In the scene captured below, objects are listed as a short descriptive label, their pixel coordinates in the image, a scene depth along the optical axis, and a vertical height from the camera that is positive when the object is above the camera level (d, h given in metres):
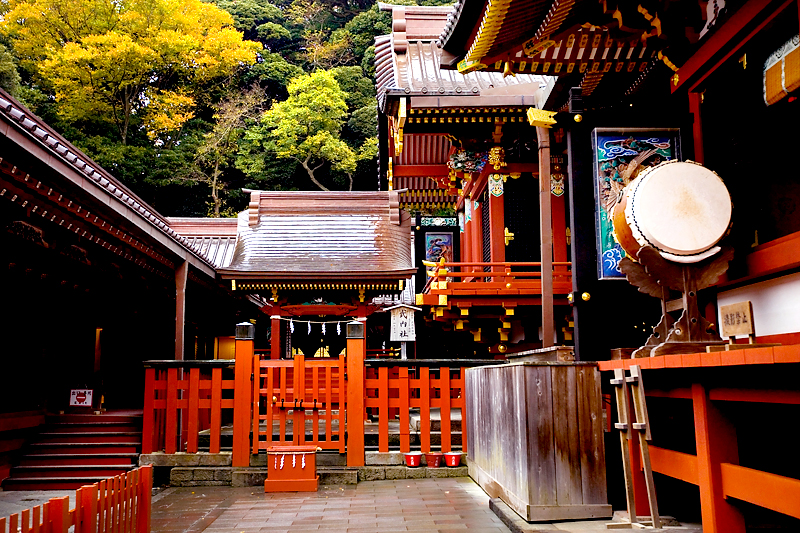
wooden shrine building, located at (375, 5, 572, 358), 11.93 +3.96
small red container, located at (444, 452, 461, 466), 9.31 -1.36
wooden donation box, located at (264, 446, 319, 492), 8.44 -1.36
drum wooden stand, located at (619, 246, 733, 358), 4.55 +0.48
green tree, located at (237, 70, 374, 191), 32.31 +11.58
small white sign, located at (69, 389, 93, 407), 12.30 -0.57
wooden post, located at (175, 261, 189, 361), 11.66 +1.09
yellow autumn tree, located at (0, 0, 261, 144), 28.81 +14.39
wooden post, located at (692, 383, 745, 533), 3.74 -0.57
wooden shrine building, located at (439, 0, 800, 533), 3.78 +1.63
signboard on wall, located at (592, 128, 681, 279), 6.30 +1.91
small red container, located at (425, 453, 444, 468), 9.31 -1.37
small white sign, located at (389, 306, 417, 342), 18.42 +1.05
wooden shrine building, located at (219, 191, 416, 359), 14.38 +2.55
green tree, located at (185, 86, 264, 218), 32.41 +11.01
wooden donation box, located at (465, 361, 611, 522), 4.89 -0.61
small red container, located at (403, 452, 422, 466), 9.34 -1.35
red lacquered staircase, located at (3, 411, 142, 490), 9.80 -1.32
